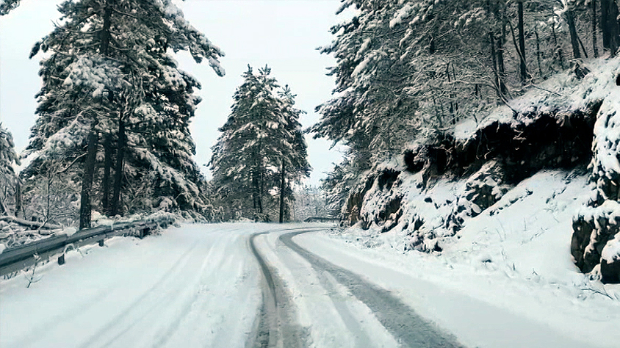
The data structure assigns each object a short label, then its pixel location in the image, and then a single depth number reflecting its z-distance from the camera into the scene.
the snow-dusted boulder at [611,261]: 5.50
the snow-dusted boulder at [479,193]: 10.93
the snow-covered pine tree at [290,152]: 36.91
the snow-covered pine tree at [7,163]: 13.64
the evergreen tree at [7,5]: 11.85
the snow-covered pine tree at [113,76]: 13.08
